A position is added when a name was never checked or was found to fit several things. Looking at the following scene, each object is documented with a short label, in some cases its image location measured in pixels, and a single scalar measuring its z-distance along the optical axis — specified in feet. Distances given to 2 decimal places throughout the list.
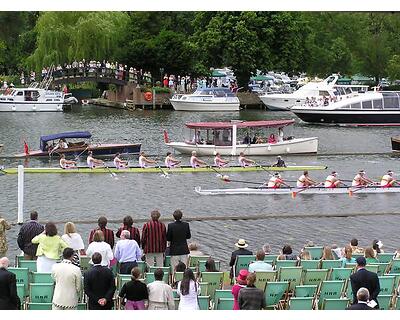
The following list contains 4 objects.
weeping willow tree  251.60
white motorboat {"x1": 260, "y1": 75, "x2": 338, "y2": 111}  234.79
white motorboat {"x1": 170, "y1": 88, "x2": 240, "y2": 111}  240.73
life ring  248.73
